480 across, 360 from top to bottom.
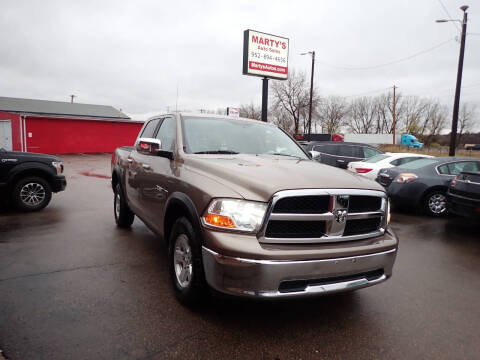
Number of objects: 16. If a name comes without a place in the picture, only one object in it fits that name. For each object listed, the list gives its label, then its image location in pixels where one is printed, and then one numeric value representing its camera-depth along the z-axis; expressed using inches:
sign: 833.5
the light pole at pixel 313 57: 1313.5
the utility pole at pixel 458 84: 651.5
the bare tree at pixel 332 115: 3221.0
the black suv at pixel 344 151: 520.1
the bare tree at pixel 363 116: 3496.6
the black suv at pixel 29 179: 275.4
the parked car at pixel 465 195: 235.6
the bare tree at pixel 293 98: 2132.1
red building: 1007.6
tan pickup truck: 99.7
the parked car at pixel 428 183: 311.4
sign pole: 836.7
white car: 398.0
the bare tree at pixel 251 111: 2862.2
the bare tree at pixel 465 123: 3567.9
